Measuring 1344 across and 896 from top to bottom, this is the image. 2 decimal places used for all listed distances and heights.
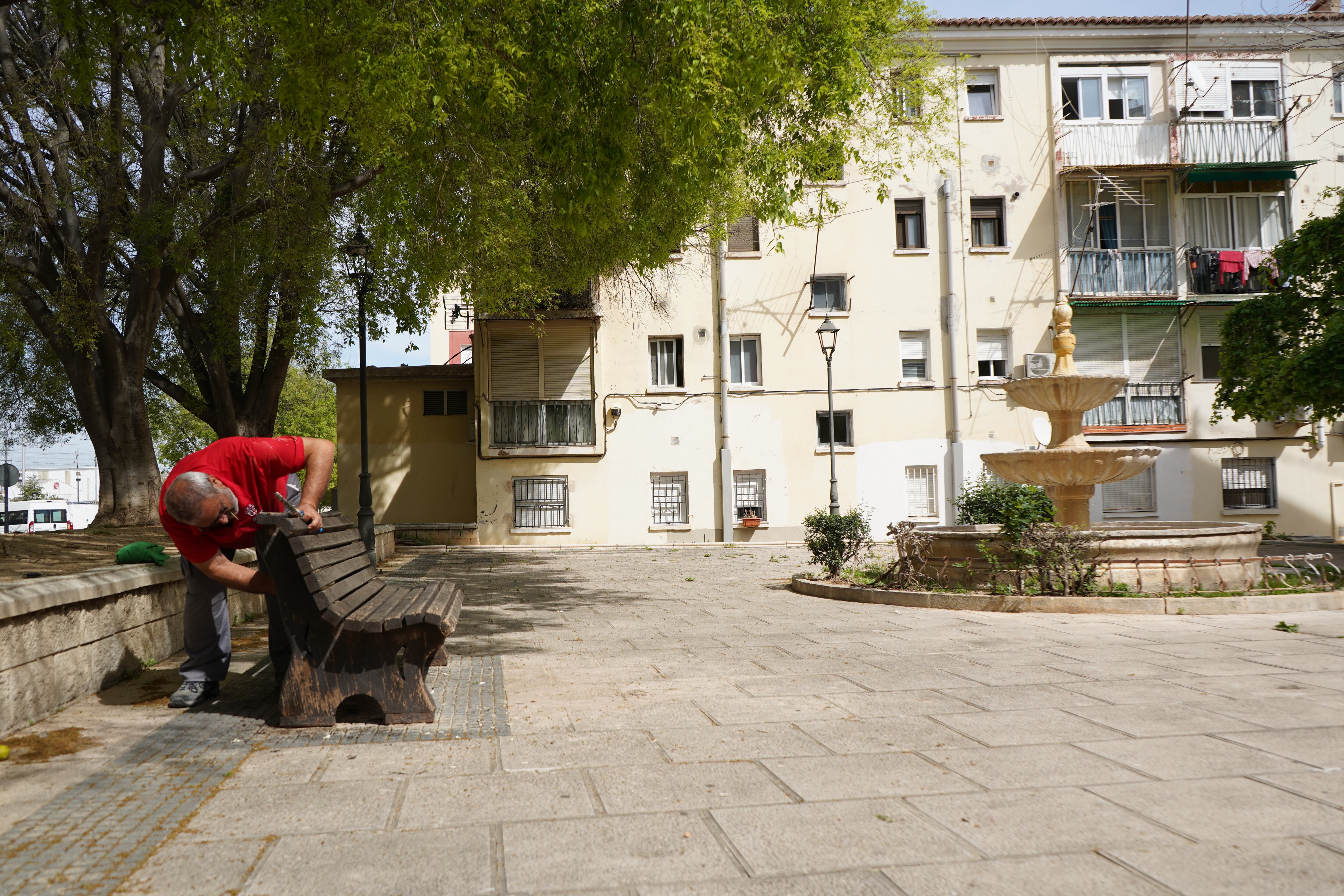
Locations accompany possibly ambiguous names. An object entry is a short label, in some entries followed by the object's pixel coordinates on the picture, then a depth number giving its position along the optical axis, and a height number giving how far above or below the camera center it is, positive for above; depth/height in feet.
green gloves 22.82 -1.17
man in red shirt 17.02 -0.29
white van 179.73 -1.80
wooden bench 15.79 -2.30
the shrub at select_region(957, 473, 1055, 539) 33.76 -0.97
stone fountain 33.99 -1.48
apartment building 88.07 +14.22
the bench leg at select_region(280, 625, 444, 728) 16.34 -3.01
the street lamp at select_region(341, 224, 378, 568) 49.80 +7.55
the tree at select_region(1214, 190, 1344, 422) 57.72 +8.87
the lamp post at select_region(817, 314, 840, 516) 72.02 +7.92
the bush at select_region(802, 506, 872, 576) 44.16 -2.42
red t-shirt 17.44 +0.46
